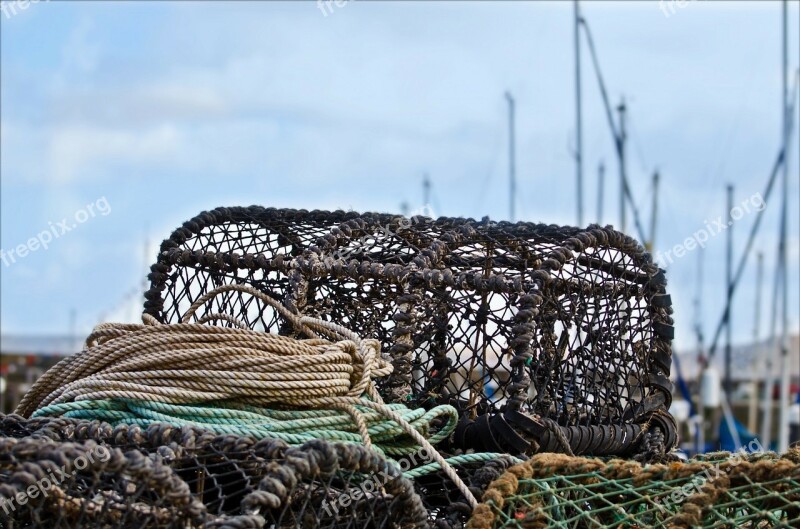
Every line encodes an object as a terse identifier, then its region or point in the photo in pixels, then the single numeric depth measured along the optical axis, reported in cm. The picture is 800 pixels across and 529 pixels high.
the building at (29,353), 3909
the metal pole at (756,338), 2456
